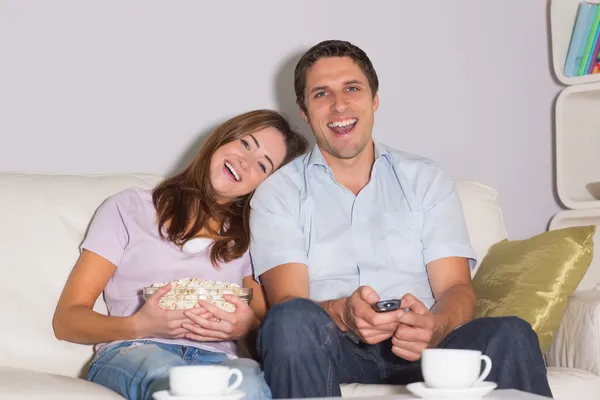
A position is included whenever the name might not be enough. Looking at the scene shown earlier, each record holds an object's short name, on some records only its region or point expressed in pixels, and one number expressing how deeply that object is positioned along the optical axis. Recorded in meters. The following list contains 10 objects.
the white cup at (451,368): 2.07
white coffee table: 2.10
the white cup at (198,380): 2.00
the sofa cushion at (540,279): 2.83
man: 2.58
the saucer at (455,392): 2.07
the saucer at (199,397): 2.00
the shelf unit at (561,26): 3.58
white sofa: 2.79
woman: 2.62
